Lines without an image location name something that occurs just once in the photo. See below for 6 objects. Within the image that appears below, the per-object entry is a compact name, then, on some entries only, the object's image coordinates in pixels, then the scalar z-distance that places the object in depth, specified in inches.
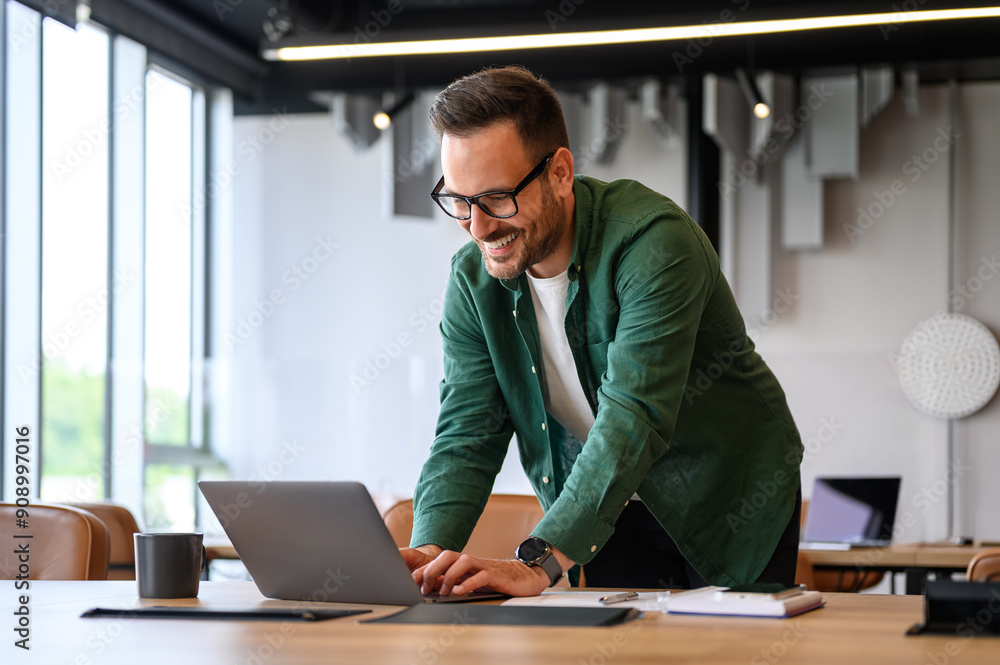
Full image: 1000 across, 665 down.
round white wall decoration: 223.8
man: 61.9
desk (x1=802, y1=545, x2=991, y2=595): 130.4
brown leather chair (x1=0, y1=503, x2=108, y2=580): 76.5
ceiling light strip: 170.9
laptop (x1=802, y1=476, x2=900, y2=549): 166.7
